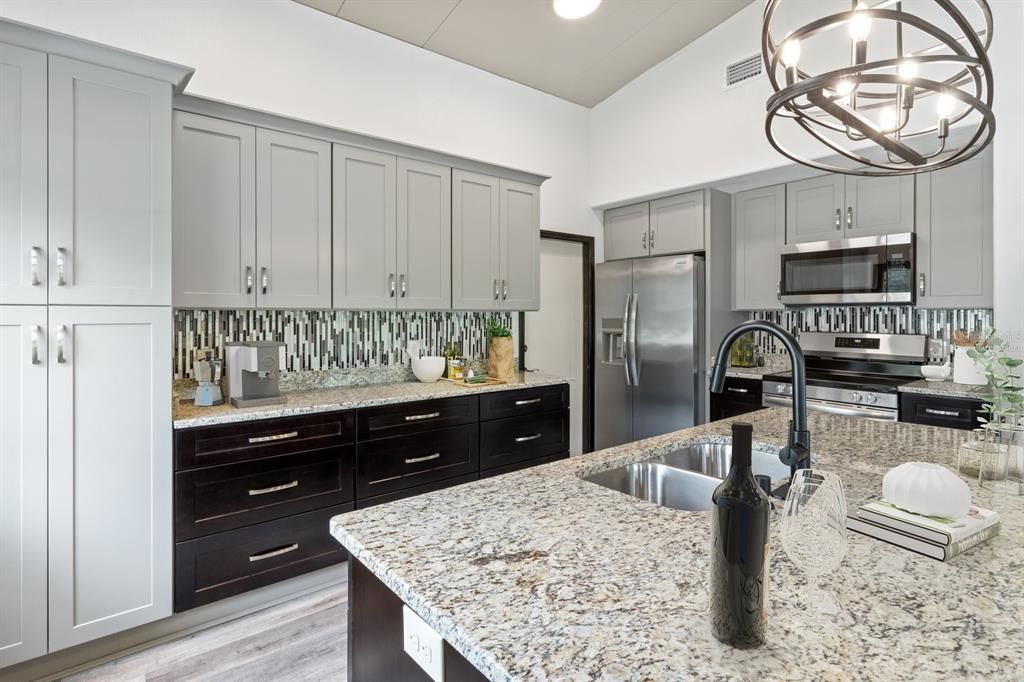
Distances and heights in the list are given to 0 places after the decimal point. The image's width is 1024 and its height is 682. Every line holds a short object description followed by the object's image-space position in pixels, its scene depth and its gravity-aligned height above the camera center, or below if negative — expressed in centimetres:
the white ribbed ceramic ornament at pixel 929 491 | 102 -30
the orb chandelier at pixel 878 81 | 99 +57
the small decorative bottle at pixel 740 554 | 63 -27
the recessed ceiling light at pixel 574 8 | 307 +199
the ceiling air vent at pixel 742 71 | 361 +191
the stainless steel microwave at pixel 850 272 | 322 +45
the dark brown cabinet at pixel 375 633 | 94 -57
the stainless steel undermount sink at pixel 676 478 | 155 -43
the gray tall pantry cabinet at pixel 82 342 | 183 -1
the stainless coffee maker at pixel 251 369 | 250 -14
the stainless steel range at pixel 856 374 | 313 -23
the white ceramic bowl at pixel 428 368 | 340 -19
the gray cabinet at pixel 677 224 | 402 +93
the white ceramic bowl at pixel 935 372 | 318 -19
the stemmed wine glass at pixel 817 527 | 79 -29
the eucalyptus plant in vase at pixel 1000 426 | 130 -22
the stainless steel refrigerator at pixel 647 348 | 397 -6
